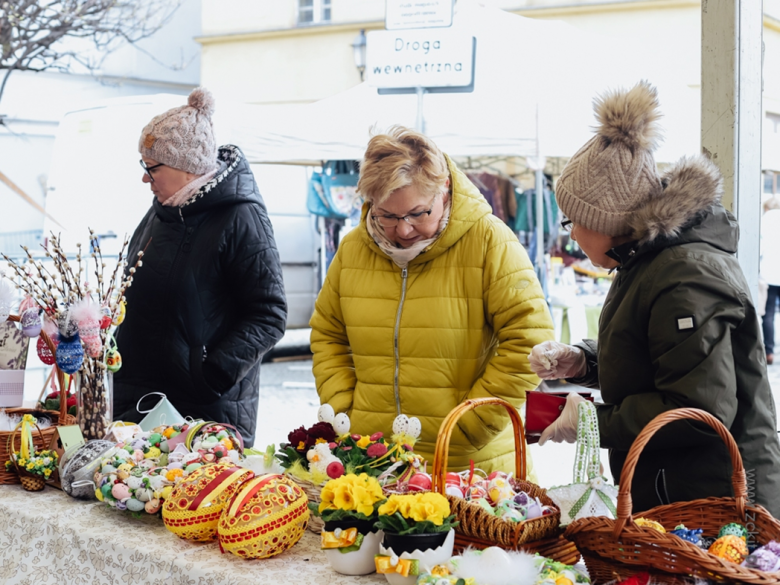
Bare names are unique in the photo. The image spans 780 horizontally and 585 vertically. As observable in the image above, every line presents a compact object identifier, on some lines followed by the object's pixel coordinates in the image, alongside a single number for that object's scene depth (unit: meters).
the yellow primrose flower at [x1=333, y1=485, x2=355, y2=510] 1.36
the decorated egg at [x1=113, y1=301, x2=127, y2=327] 2.04
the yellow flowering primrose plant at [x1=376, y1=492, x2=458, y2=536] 1.28
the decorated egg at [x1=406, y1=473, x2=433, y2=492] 1.48
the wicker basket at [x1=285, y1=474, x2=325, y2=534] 1.58
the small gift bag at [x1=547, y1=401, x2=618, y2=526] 1.33
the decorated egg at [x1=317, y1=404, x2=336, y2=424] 1.72
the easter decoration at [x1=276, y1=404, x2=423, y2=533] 1.58
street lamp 12.03
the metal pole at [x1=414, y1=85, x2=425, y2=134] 4.87
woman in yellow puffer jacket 1.88
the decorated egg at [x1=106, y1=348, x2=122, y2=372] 2.02
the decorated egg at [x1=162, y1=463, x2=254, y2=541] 1.53
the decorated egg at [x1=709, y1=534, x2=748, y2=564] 1.21
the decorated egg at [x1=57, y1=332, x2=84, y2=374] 1.91
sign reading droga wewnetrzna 4.44
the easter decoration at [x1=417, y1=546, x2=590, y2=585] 1.20
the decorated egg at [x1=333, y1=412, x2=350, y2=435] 1.69
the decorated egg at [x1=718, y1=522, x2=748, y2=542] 1.26
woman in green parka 1.38
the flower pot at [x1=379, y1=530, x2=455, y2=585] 1.27
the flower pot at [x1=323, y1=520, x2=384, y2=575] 1.36
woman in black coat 2.34
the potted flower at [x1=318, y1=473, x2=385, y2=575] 1.35
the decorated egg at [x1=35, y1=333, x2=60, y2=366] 2.13
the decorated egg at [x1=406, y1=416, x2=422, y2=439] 1.63
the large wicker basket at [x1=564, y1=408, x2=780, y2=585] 1.12
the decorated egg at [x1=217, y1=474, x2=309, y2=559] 1.43
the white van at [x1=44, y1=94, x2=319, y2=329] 6.38
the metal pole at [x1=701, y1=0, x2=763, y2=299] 2.25
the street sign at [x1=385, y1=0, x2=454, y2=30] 4.28
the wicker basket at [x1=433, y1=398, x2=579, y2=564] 1.30
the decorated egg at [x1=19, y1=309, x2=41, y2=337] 2.04
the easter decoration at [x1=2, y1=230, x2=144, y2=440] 1.93
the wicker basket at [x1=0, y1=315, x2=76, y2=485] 1.96
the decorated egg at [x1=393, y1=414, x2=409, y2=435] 1.65
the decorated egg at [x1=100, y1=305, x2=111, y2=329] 1.98
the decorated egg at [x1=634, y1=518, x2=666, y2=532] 1.27
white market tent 5.57
